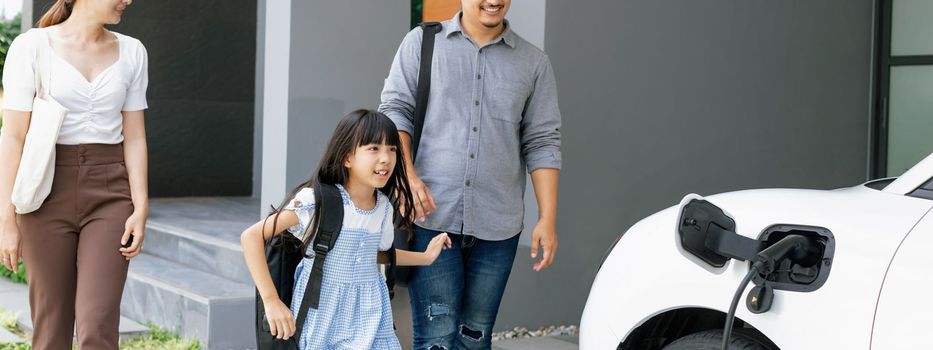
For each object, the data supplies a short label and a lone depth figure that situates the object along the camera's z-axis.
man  3.87
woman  3.76
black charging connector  2.76
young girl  3.45
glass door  7.74
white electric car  2.62
